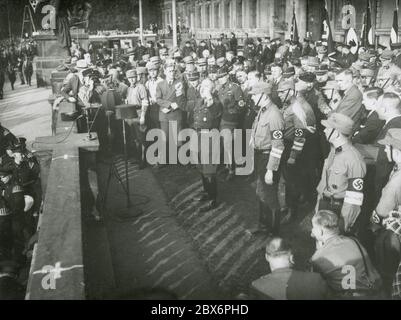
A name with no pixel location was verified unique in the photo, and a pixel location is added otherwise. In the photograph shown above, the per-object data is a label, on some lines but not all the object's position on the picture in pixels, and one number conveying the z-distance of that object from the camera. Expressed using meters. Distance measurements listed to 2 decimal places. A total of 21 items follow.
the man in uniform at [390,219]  4.64
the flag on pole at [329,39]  13.37
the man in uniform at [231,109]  9.05
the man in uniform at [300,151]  7.01
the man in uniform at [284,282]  3.57
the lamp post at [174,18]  17.30
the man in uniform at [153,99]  10.55
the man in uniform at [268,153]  6.29
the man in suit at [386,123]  5.55
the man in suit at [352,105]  7.18
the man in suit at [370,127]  6.86
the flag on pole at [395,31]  14.50
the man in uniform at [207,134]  7.81
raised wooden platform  3.59
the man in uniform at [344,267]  3.85
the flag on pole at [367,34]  14.66
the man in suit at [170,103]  9.81
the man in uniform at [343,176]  4.76
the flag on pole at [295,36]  19.29
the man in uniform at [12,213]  6.50
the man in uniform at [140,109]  10.11
